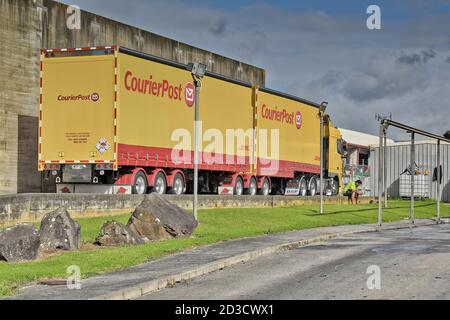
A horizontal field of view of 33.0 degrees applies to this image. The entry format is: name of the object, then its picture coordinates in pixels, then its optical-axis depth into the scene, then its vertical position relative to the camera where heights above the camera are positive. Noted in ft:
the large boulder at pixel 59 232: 51.63 -3.40
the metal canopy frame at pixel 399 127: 83.97 +6.58
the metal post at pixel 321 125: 97.61 +8.30
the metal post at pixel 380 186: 82.64 -0.05
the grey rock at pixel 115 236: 55.16 -3.85
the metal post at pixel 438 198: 103.04 -1.74
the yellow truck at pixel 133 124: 79.97 +6.81
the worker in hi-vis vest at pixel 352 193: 137.90 -1.39
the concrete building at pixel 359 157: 193.52 +9.15
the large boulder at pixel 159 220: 59.88 -2.97
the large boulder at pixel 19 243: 46.24 -3.74
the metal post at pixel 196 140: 66.89 +3.89
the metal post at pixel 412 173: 92.05 +1.69
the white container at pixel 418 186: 212.82 +0.00
